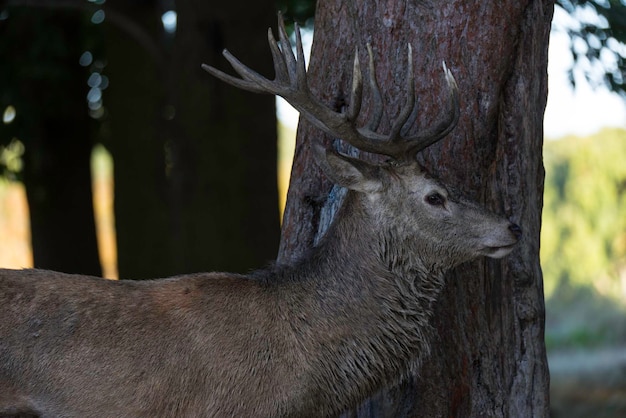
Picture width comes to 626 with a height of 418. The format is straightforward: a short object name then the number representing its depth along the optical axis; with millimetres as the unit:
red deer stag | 10281
